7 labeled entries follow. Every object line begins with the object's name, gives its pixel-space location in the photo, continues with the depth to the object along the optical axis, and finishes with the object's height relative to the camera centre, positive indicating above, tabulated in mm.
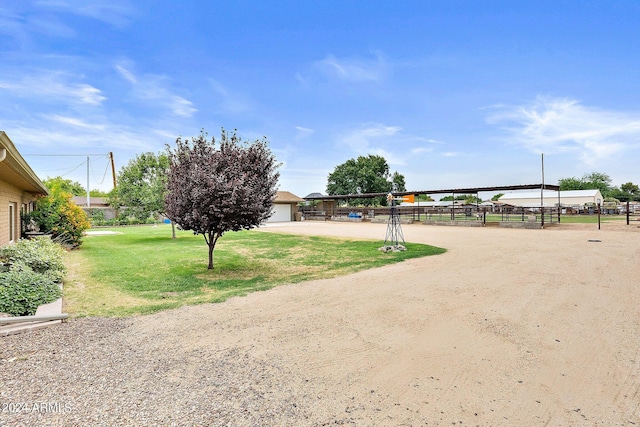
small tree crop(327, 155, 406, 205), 51375 +5241
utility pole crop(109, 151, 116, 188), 45994 +6726
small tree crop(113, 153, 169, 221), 18141 +1797
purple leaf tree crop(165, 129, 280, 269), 7773 +712
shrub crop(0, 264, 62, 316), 4836 -1196
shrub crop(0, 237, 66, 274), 7066 -900
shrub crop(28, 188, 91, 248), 13383 -121
